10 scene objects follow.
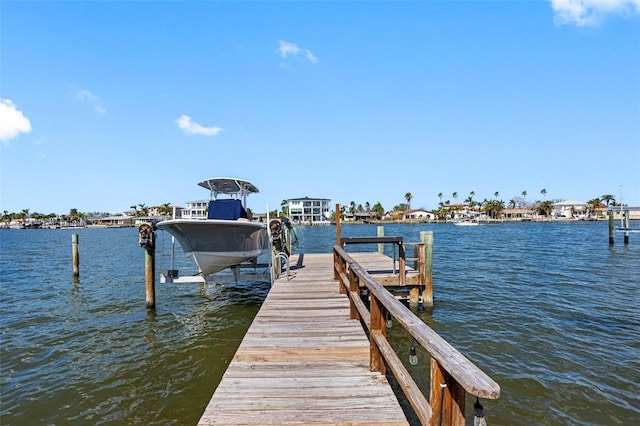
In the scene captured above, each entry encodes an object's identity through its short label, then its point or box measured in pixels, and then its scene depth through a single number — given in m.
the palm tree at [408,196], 150.88
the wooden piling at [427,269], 9.92
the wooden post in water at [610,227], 28.30
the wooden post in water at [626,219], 30.68
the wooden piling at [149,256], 9.94
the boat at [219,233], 9.91
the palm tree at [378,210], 136.07
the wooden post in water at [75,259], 16.97
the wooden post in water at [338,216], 11.08
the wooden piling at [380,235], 14.84
